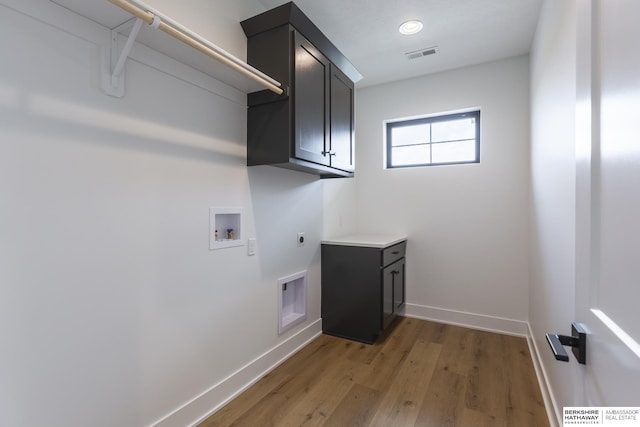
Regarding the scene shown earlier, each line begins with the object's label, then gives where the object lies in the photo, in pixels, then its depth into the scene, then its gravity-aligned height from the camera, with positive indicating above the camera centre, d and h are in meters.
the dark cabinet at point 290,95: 1.81 +0.77
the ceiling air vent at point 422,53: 2.69 +1.49
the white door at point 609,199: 0.48 +0.02
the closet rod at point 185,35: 1.06 +0.73
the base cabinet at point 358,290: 2.62 -0.76
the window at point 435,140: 3.11 +0.78
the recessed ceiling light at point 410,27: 2.31 +1.48
